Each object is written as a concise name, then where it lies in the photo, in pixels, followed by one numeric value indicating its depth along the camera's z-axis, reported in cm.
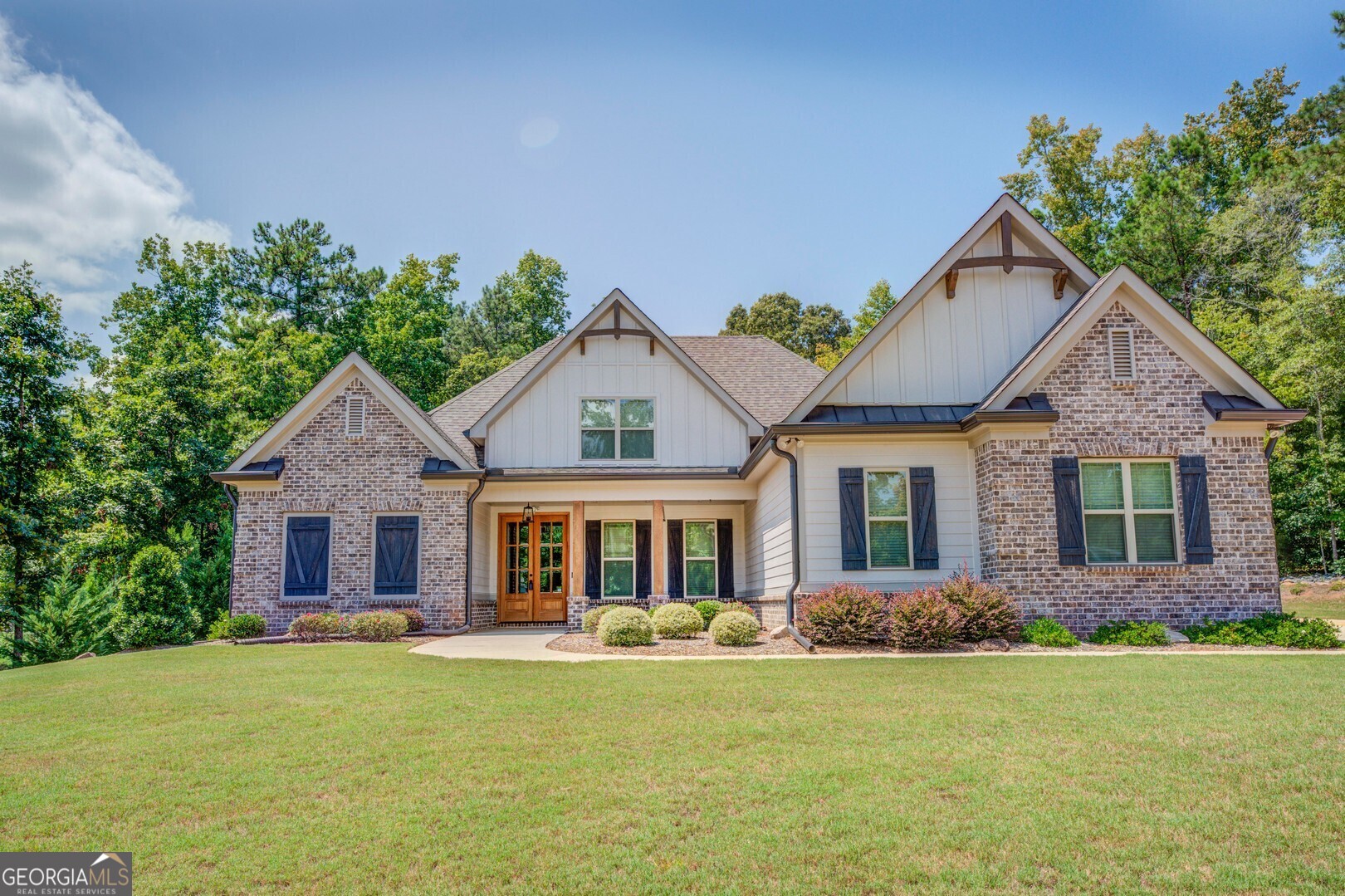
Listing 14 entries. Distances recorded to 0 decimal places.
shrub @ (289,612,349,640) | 1602
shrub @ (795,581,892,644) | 1206
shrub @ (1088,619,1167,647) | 1214
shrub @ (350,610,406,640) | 1577
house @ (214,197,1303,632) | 1317
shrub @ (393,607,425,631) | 1675
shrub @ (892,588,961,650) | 1170
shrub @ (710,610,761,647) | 1278
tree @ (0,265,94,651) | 1834
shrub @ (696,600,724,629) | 1661
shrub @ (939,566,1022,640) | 1202
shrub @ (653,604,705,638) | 1395
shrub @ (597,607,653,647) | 1308
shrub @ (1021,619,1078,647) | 1205
